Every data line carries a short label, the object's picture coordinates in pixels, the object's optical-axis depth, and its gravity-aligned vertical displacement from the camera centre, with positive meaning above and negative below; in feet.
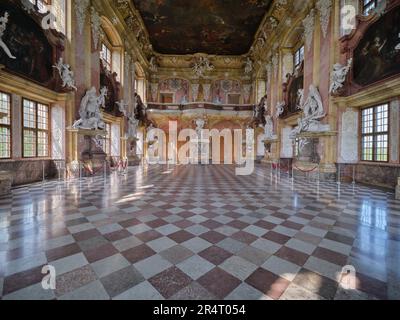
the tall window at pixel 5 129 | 22.24 +3.18
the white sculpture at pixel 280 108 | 46.61 +11.63
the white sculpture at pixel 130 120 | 45.63 +9.82
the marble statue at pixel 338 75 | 27.25 +11.72
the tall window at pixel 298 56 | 43.39 +23.42
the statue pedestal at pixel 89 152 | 30.12 +0.55
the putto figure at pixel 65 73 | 27.14 +12.06
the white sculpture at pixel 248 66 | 70.74 +33.98
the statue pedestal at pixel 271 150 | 48.91 +1.34
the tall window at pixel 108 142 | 43.10 +3.05
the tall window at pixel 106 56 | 42.81 +23.45
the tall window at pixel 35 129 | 25.48 +3.65
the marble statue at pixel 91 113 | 30.42 +7.14
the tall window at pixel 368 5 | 25.80 +21.09
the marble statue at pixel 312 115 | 30.63 +6.78
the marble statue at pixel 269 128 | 51.06 +7.31
